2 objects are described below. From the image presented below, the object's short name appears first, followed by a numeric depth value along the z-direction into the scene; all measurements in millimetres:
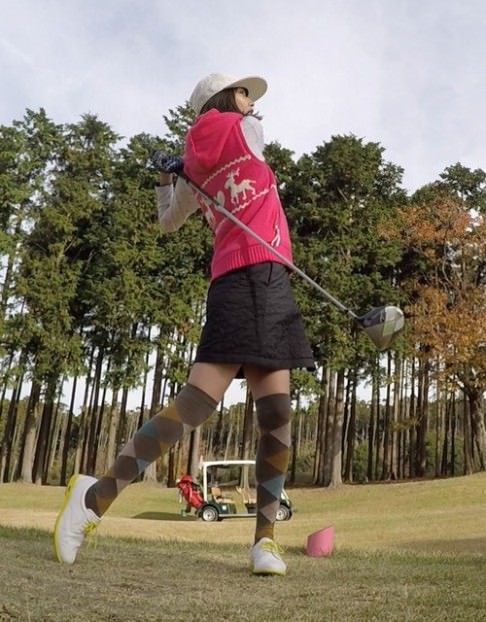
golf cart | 17422
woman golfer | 2338
